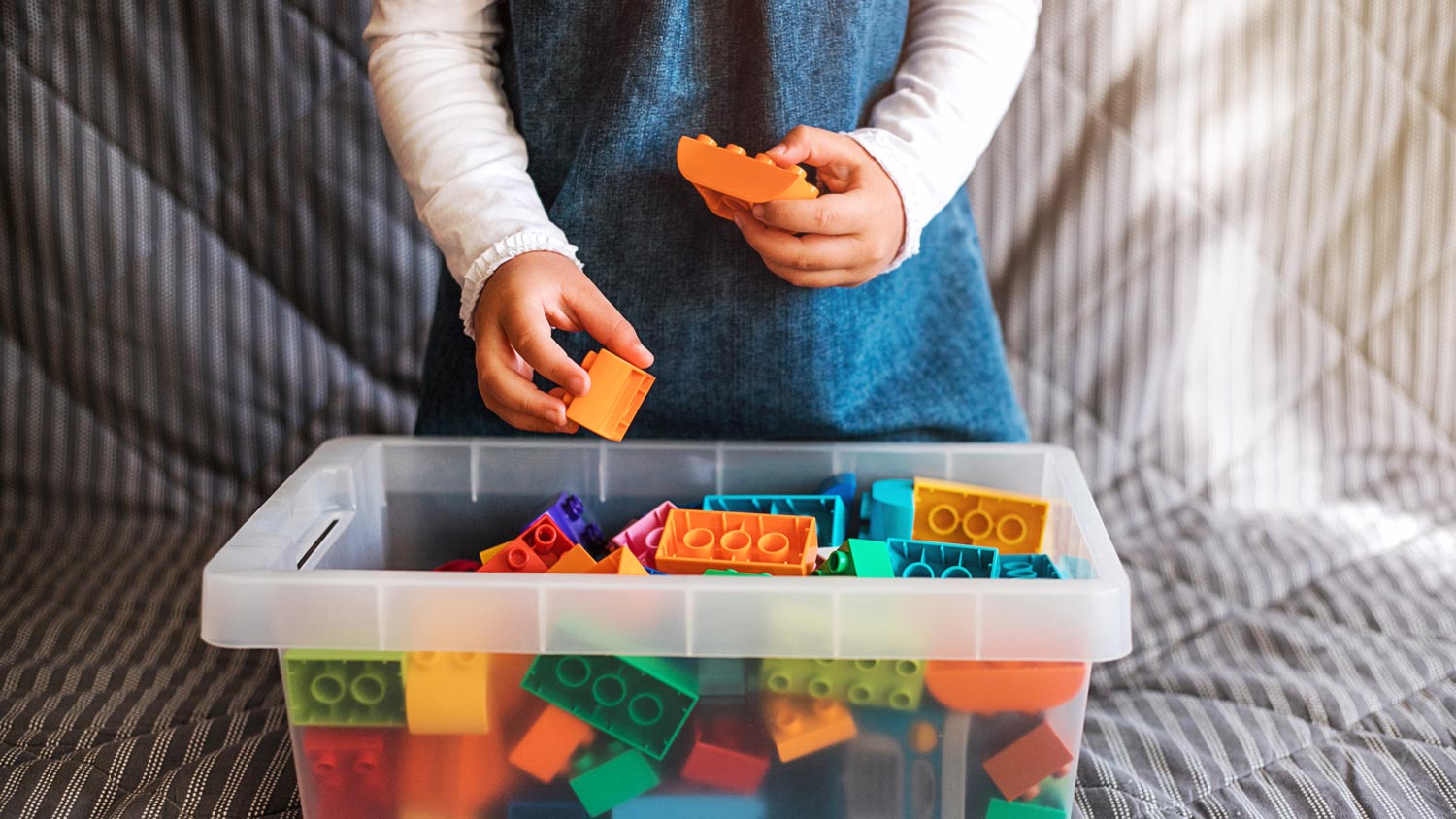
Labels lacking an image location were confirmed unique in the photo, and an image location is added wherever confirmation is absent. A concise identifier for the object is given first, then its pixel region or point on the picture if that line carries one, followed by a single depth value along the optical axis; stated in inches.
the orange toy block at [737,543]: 20.4
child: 21.7
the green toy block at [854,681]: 18.5
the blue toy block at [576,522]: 22.8
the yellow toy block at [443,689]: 18.4
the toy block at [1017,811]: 19.0
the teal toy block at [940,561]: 20.3
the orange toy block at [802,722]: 18.6
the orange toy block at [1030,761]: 18.7
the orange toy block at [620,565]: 19.8
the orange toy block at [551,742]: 18.7
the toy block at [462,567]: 22.6
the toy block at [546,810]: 19.0
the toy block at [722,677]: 18.4
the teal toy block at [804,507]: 22.9
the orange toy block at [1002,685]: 18.4
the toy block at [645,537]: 22.0
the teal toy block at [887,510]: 22.7
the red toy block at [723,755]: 18.7
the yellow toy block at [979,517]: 22.6
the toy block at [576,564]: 20.5
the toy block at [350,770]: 18.7
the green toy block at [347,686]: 18.3
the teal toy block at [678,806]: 18.8
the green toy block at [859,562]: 19.9
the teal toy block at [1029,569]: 20.3
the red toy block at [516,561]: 20.8
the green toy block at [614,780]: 18.7
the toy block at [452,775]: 18.6
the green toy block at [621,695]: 18.5
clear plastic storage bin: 17.8
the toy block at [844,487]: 23.9
